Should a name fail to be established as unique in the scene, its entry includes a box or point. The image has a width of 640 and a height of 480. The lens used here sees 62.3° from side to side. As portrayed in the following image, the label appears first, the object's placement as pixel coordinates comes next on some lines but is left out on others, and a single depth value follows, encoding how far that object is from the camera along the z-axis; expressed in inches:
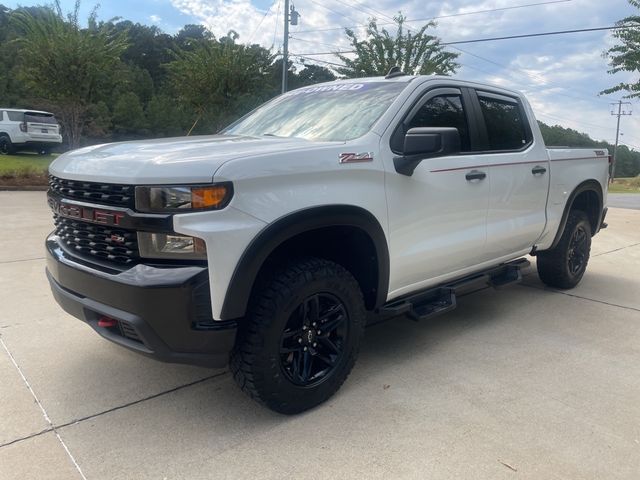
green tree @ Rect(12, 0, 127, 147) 554.6
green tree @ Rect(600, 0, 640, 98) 508.4
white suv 797.9
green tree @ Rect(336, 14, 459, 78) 772.0
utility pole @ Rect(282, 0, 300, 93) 789.2
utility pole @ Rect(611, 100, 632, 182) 3038.9
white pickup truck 97.3
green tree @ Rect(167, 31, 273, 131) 668.1
